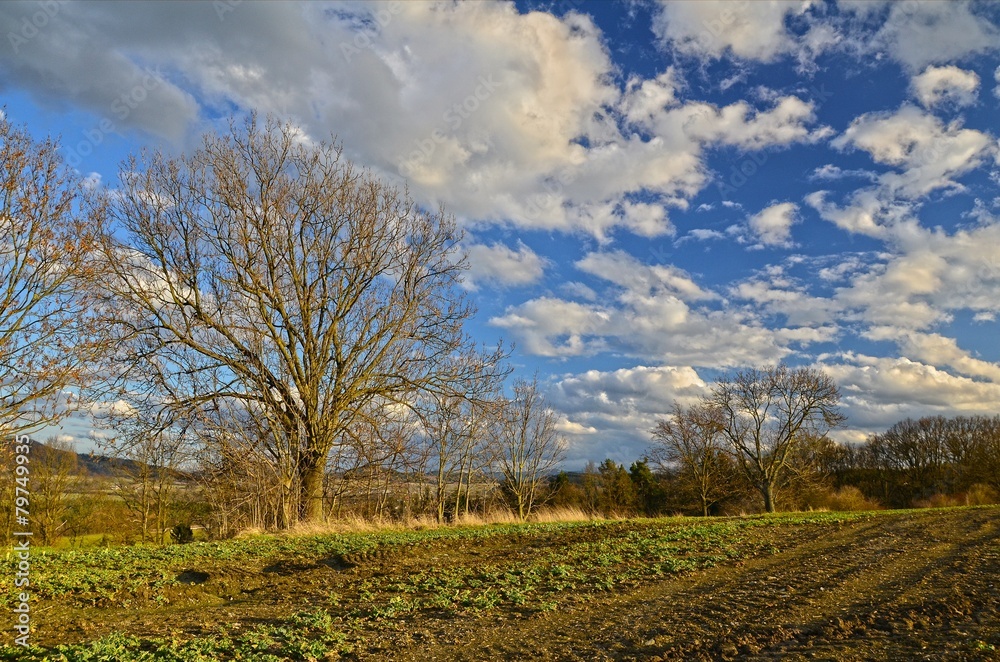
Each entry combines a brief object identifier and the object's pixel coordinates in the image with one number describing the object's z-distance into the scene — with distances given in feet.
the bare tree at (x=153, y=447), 46.32
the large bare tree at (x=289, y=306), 49.96
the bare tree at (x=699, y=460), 163.84
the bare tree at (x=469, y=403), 56.90
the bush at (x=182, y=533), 64.23
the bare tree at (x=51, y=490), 103.86
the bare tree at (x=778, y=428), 136.67
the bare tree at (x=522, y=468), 144.87
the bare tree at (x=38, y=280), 33.30
